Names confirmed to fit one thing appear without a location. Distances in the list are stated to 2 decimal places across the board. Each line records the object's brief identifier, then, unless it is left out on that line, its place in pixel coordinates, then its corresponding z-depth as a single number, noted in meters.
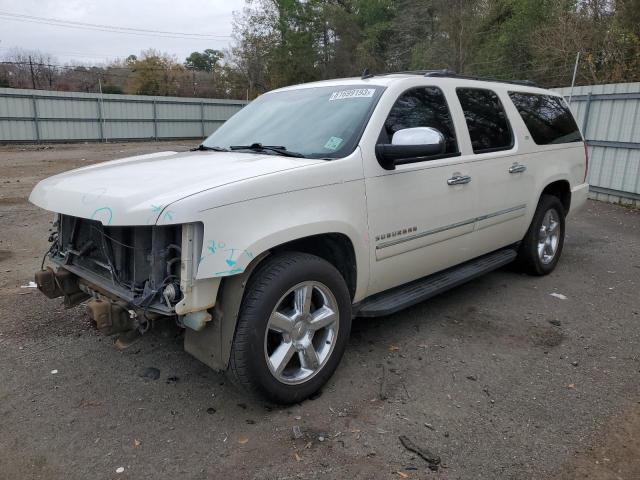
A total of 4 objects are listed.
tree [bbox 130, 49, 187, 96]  44.25
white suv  2.56
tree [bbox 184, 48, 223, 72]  74.06
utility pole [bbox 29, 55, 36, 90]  35.23
